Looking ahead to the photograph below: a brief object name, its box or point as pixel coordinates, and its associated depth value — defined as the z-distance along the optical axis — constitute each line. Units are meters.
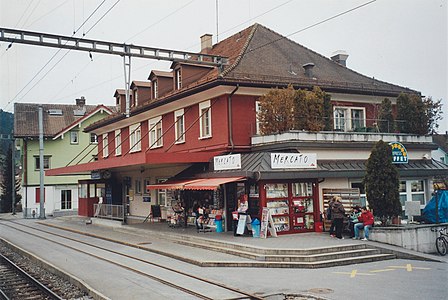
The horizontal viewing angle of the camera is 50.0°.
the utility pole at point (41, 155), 38.84
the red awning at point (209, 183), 17.97
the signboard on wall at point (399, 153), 21.31
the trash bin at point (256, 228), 18.22
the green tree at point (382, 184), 16.80
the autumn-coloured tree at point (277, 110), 20.59
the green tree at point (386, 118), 24.06
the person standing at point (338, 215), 17.16
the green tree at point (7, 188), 53.12
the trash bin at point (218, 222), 20.84
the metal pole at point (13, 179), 48.14
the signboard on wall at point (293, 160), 18.27
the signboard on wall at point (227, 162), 18.91
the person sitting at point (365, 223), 16.67
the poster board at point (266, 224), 18.02
